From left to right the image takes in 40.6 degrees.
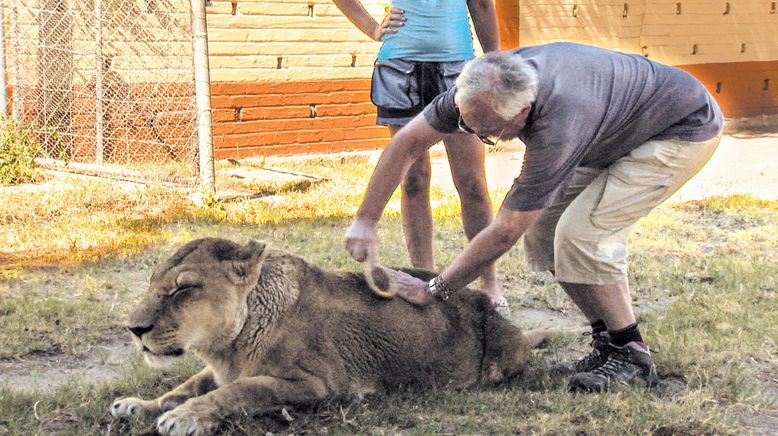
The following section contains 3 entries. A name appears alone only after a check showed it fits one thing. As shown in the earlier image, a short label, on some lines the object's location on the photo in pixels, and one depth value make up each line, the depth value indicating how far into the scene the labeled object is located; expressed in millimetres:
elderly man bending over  4086
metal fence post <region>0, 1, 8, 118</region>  9836
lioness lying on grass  4062
